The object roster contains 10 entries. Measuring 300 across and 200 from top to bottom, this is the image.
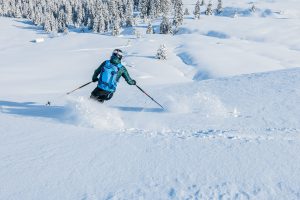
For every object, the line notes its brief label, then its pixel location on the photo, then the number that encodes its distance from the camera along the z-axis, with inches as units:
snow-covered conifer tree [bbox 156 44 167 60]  1943.9
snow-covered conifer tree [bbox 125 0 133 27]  4247.5
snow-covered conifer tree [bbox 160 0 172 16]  4396.2
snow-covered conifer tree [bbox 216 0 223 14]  4549.7
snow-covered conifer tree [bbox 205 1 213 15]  4411.9
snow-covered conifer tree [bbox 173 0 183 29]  3855.8
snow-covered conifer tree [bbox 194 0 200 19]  4148.6
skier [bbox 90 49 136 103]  382.3
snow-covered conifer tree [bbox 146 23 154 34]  3657.0
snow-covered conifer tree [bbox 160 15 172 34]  3661.4
